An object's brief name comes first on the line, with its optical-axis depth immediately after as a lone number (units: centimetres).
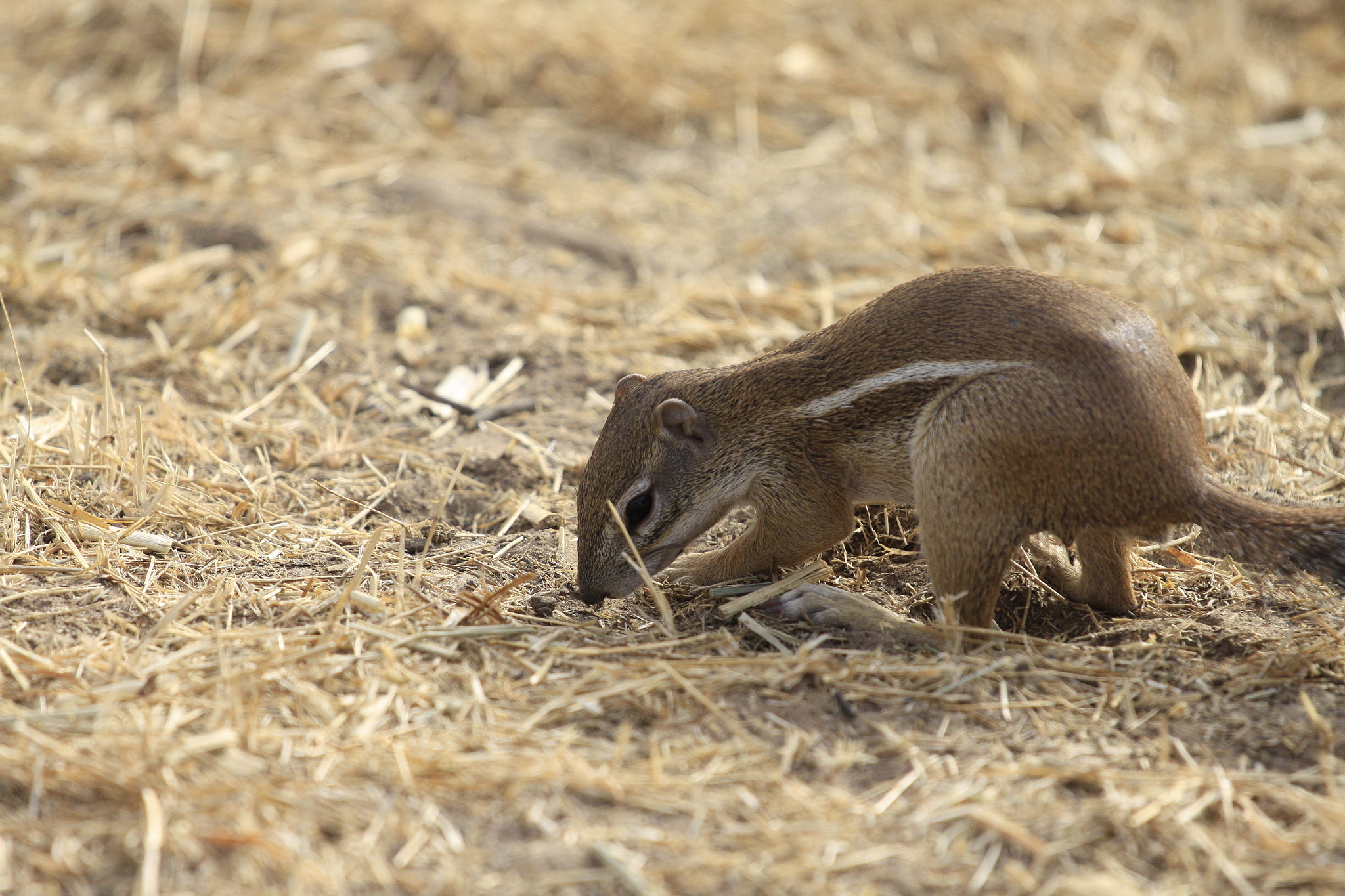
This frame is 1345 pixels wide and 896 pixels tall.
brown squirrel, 646
